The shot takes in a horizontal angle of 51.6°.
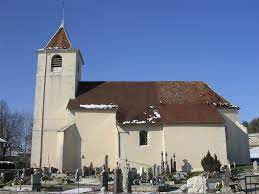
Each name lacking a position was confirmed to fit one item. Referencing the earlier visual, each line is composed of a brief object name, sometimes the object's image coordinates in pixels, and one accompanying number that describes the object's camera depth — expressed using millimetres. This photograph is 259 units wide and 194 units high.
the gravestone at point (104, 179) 13534
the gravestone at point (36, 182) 13444
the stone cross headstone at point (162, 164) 20088
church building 22410
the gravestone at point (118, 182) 12024
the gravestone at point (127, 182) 12371
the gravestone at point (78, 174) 17767
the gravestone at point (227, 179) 12370
